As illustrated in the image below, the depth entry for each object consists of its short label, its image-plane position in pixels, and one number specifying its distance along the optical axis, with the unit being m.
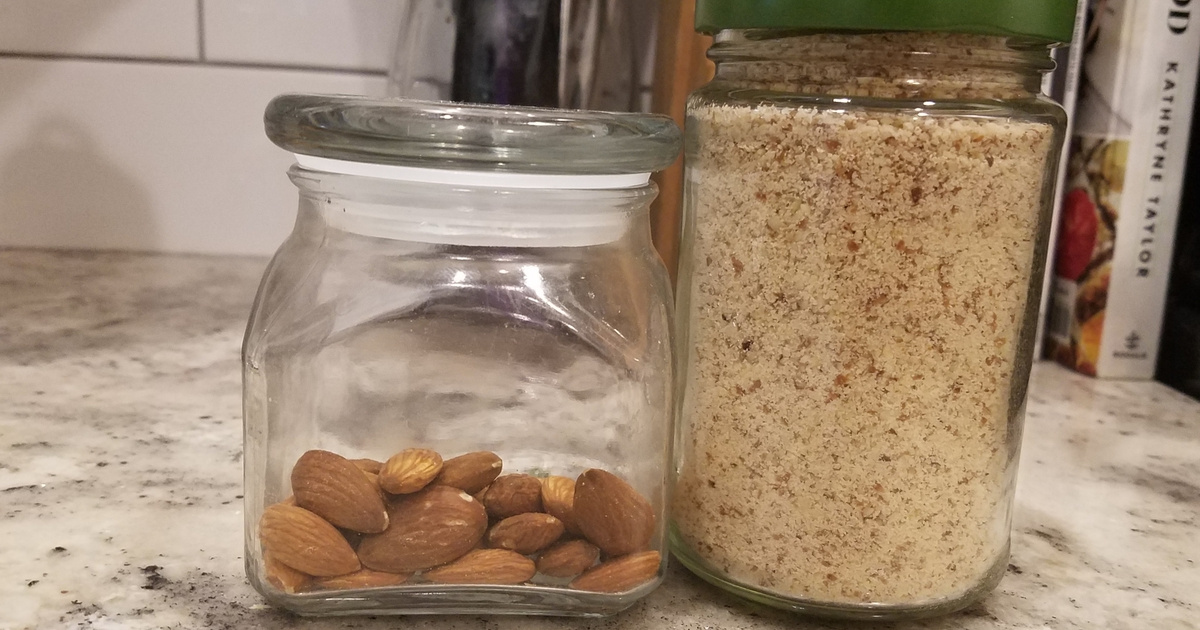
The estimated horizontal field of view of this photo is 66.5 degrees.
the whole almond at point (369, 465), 0.32
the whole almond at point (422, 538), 0.31
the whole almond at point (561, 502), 0.33
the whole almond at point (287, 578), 0.31
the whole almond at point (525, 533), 0.32
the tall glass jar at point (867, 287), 0.30
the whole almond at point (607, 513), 0.32
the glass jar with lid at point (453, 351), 0.30
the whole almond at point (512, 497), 0.32
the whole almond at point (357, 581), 0.31
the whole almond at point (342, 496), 0.31
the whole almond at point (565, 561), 0.32
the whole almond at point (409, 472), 0.32
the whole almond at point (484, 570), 0.31
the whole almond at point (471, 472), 0.32
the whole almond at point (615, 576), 0.32
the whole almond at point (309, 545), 0.31
